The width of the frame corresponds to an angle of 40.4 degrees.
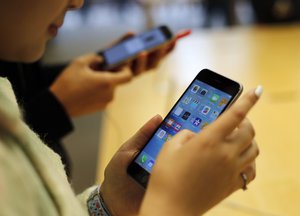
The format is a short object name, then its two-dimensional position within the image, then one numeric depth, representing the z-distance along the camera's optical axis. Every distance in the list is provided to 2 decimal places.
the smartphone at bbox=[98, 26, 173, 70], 0.92
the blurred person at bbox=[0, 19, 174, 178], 0.81
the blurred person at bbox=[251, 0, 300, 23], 1.54
